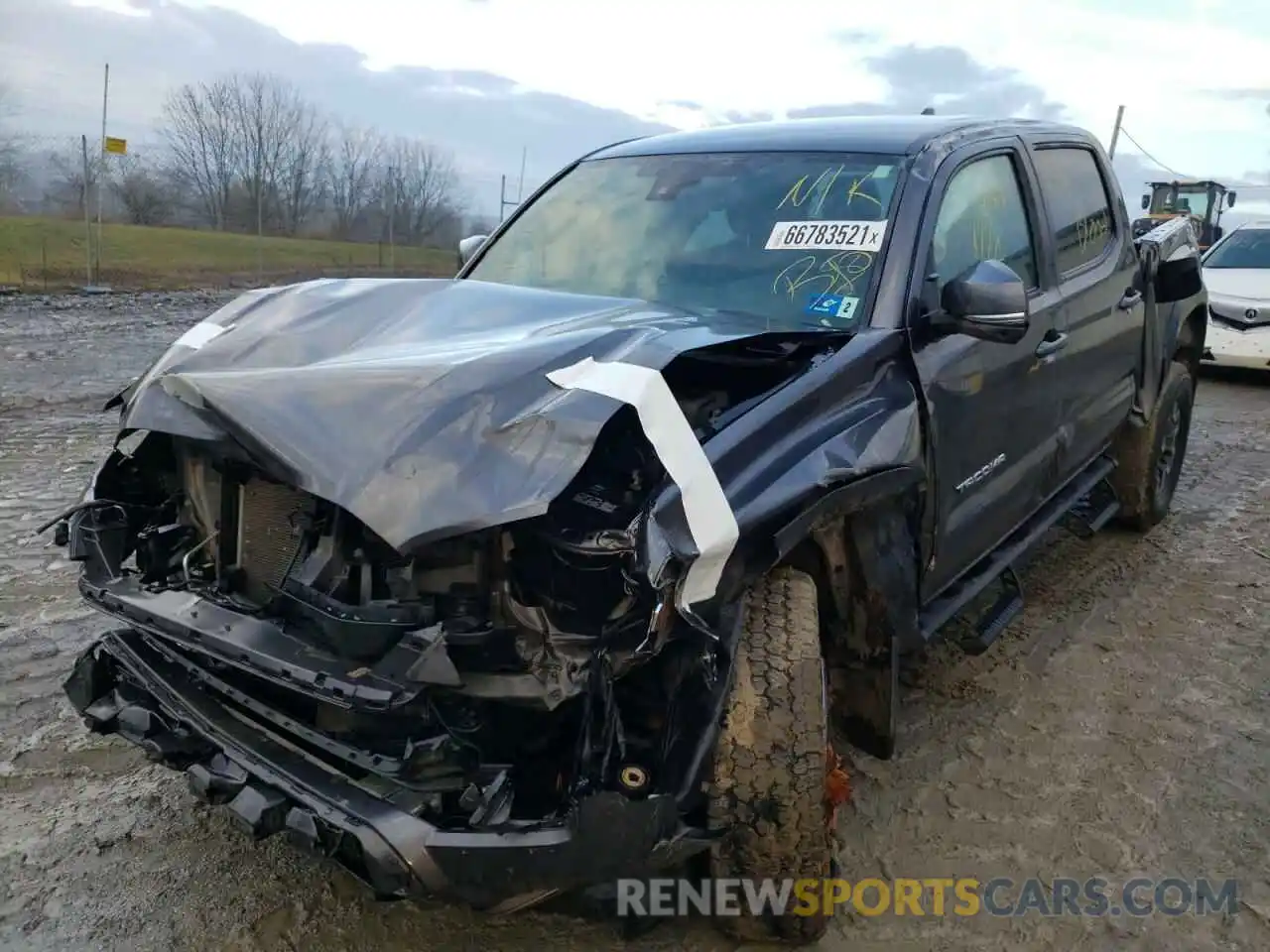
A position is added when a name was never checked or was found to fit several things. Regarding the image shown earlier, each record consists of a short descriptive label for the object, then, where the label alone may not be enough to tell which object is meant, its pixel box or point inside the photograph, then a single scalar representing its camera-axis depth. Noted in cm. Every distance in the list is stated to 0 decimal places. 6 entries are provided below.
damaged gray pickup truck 205
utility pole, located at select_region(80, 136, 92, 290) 1729
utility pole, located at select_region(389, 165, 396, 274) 2889
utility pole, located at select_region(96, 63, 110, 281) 1859
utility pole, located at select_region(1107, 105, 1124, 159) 3806
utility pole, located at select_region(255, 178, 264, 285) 2412
